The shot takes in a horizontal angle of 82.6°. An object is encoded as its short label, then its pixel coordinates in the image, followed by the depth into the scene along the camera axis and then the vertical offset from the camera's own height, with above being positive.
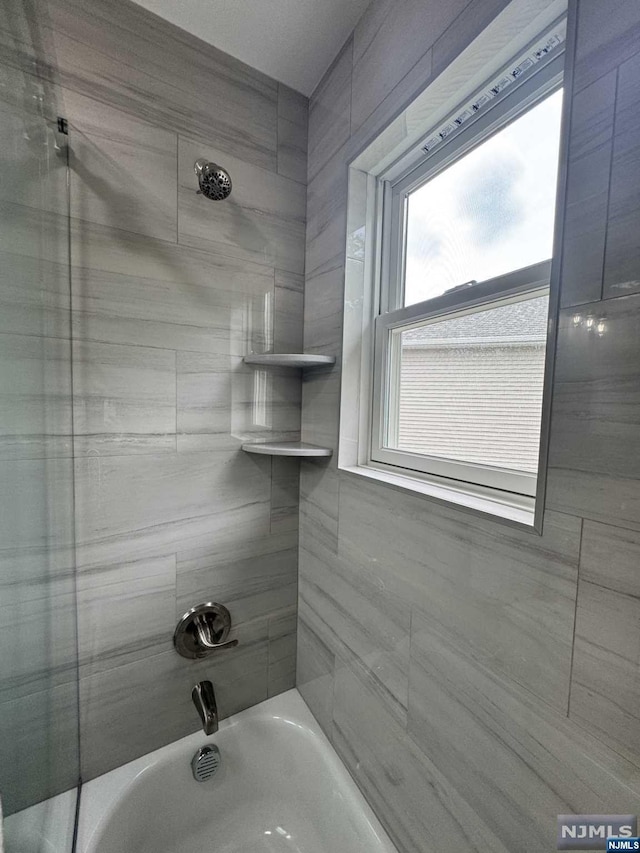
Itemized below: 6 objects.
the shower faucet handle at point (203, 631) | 1.18 -0.77
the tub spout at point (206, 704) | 1.07 -0.96
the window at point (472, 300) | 0.77 +0.26
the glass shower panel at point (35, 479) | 0.78 -0.21
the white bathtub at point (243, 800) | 1.01 -1.21
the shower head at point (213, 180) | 1.06 +0.64
